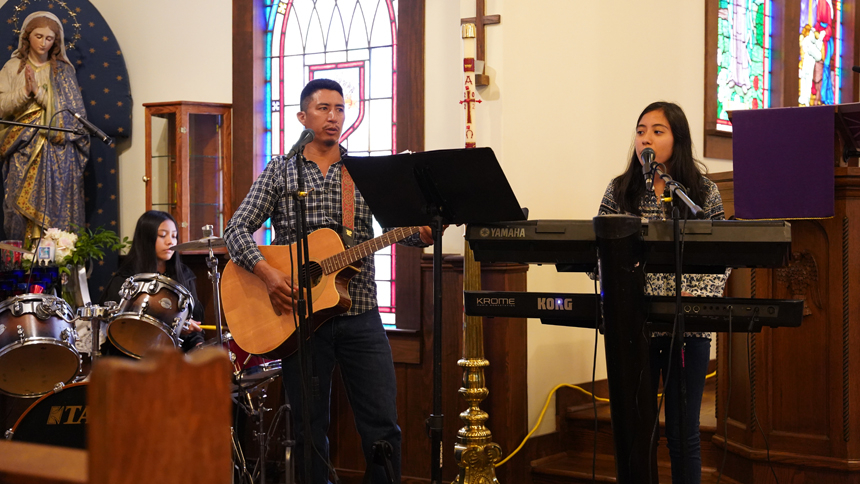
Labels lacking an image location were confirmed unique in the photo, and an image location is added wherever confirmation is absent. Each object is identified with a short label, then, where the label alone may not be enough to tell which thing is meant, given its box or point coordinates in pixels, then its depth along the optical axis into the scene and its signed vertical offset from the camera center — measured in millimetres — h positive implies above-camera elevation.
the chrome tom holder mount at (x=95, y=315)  3600 -405
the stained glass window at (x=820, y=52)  5504 +1357
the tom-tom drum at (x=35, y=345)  3639 -559
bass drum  3115 -790
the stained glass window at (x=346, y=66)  4363 +1009
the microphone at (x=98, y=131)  4141 +554
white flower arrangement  4523 -70
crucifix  3752 +1038
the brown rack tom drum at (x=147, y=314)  3582 -403
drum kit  3600 -510
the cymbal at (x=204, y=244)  3797 -66
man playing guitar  2730 -172
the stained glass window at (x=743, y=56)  4809 +1183
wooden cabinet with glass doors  4699 +425
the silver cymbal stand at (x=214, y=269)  3794 -193
